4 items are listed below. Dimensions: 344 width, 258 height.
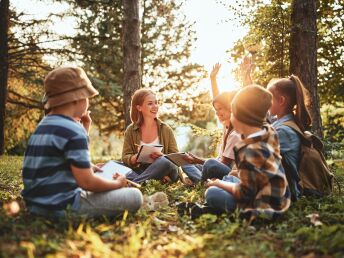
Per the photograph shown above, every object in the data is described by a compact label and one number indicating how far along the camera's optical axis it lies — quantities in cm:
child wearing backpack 430
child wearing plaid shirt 341
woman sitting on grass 621
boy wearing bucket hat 322
